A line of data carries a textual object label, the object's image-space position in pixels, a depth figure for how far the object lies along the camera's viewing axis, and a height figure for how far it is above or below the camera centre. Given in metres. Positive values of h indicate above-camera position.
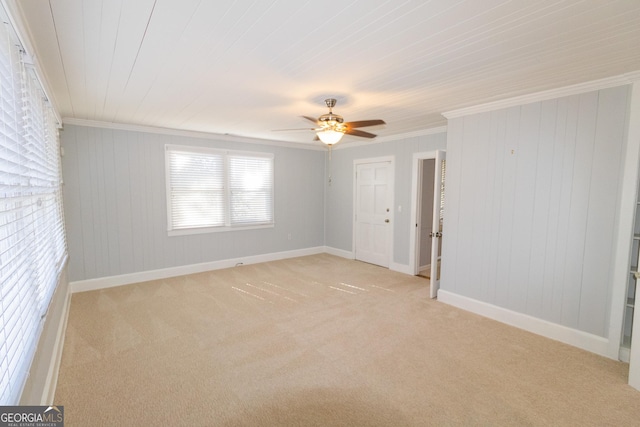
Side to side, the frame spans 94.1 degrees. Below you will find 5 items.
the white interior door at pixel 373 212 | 5.75 -0.44
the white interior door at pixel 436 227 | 4.01 -0.49
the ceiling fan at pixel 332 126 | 3.03 +0.66
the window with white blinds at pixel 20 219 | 1.30 -0.19
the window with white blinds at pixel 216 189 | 5.06 +0.00
